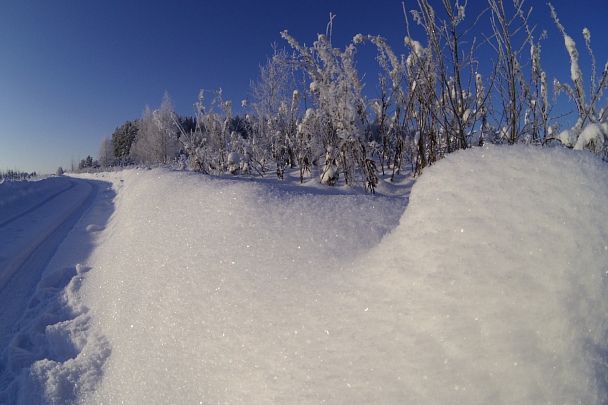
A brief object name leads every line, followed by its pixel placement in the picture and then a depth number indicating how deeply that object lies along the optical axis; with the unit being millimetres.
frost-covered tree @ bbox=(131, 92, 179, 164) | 22700
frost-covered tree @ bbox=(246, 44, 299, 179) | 4219
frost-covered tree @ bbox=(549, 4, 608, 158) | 1850
